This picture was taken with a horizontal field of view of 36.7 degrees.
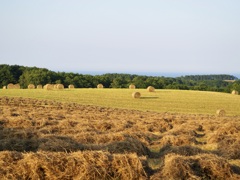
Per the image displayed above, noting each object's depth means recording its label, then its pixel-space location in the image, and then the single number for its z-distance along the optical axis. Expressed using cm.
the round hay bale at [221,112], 3561
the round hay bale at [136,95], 4466
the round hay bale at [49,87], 5148
